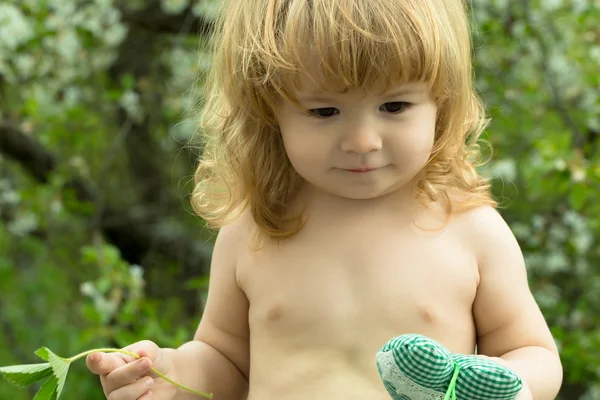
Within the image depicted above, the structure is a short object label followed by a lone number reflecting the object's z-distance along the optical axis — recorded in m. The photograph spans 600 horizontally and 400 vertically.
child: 1.31
